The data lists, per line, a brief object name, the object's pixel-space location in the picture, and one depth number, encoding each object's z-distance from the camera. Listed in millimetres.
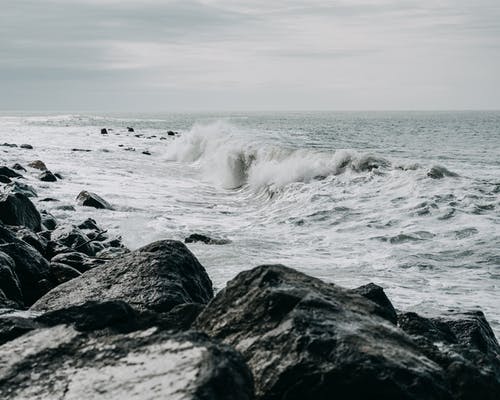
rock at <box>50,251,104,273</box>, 8633
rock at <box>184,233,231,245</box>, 12719
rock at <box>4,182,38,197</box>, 16747
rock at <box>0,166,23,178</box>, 20091
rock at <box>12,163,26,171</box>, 23388
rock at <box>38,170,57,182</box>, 21656
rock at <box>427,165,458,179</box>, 20364
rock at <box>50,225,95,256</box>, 10484
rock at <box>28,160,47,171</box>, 25000
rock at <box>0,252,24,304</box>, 6492
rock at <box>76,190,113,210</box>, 16641
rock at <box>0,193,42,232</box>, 11320
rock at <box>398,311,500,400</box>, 3914
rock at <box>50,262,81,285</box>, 8016
